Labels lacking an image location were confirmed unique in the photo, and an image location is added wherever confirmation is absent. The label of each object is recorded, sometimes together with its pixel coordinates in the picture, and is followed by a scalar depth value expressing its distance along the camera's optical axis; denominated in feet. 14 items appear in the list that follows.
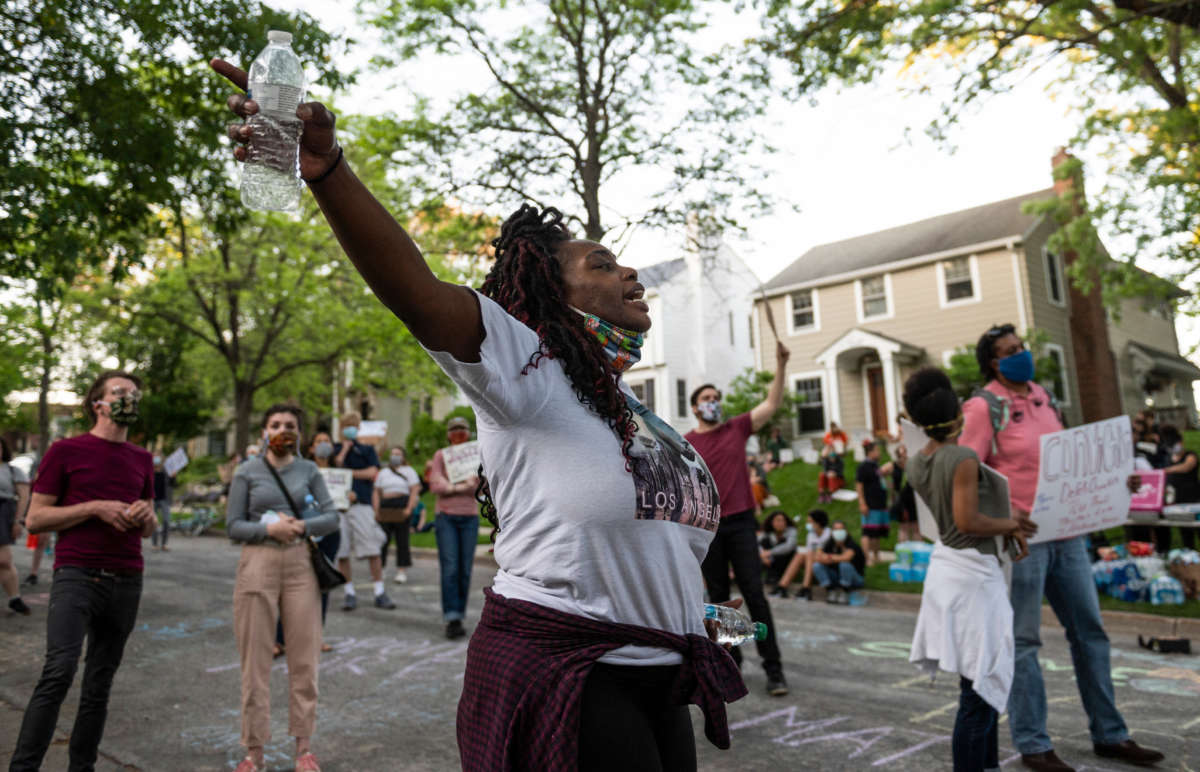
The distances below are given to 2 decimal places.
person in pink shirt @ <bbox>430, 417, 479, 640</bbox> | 25.64
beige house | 79.77
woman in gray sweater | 14.16
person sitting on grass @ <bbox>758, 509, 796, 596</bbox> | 37.40
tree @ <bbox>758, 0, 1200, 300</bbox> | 39.75
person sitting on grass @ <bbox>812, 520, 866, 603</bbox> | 34.37
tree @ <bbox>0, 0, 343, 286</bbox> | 28.14
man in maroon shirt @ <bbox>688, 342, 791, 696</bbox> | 19.31
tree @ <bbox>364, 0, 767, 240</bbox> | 44.62
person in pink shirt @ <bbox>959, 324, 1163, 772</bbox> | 13.61
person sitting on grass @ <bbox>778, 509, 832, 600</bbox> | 35.53
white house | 110.52
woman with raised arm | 5.48
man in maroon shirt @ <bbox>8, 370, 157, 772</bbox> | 12.92
